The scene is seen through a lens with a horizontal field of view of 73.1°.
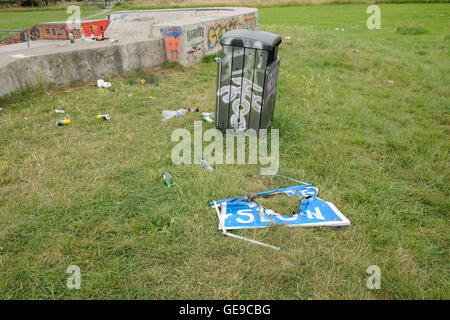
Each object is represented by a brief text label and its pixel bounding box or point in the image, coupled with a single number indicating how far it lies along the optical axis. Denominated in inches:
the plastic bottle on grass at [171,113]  176.5
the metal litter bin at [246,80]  135.9
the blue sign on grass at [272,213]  98.8
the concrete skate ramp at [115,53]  200.5
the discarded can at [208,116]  169.0
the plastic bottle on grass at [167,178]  117.2
